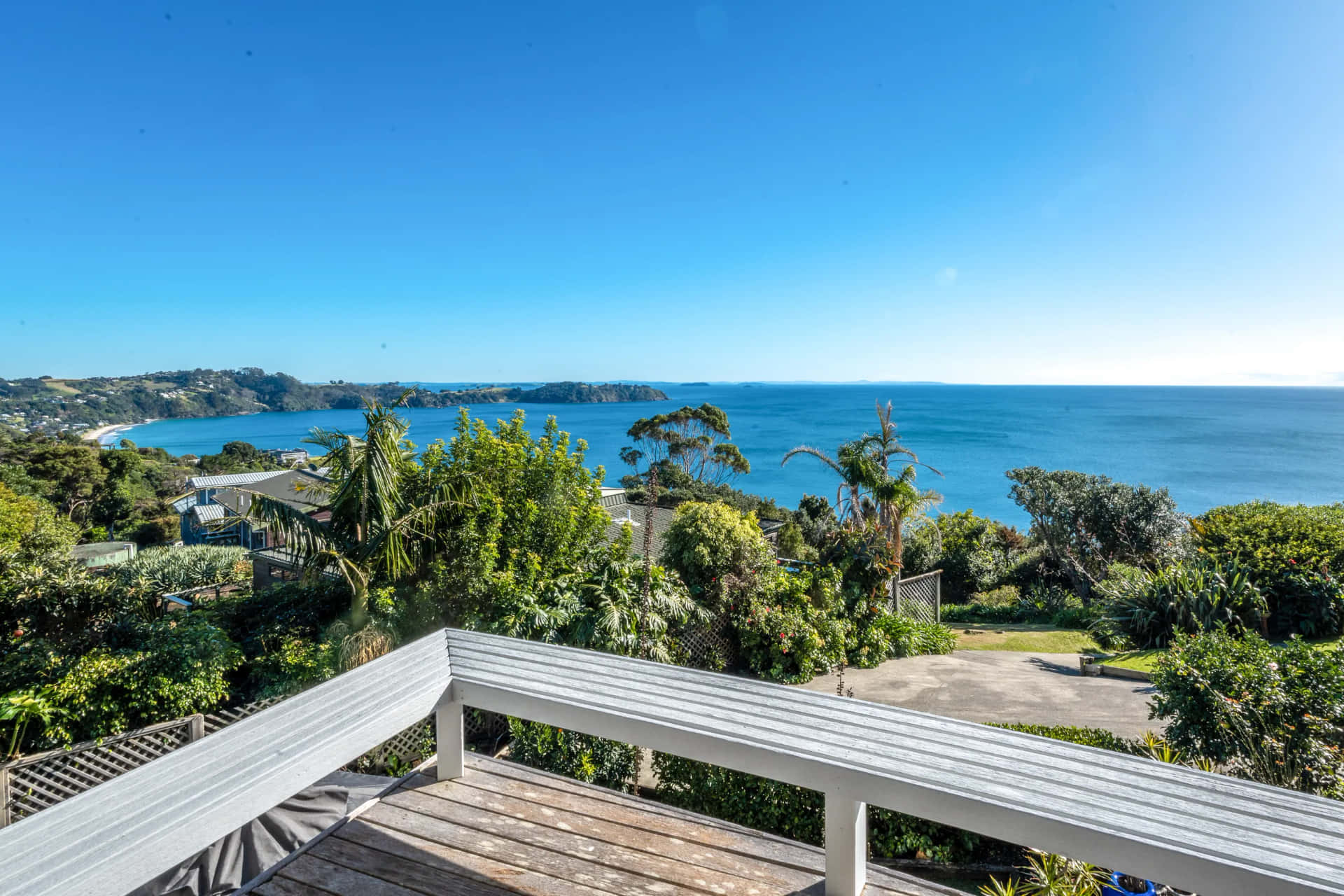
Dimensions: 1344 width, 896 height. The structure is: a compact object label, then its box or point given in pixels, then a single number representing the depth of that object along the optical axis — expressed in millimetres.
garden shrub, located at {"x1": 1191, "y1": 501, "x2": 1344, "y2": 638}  8750
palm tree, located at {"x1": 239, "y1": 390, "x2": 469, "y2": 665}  6090
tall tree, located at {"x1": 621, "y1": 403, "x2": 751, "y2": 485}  36844
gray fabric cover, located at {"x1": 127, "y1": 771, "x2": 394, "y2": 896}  2730
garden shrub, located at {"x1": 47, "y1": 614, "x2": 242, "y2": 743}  5047
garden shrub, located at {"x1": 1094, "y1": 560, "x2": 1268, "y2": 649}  8930
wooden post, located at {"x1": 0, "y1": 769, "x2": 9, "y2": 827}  3941
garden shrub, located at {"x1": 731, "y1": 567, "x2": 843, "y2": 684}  7887
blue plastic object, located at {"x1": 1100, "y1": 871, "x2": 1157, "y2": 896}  2816
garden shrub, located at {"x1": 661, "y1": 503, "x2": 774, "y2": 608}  8102
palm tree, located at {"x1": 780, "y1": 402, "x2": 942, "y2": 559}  11617
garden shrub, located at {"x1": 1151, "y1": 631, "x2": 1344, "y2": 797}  3594
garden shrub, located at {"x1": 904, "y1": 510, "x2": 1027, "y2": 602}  15938
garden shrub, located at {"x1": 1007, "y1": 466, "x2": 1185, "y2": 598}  14414
